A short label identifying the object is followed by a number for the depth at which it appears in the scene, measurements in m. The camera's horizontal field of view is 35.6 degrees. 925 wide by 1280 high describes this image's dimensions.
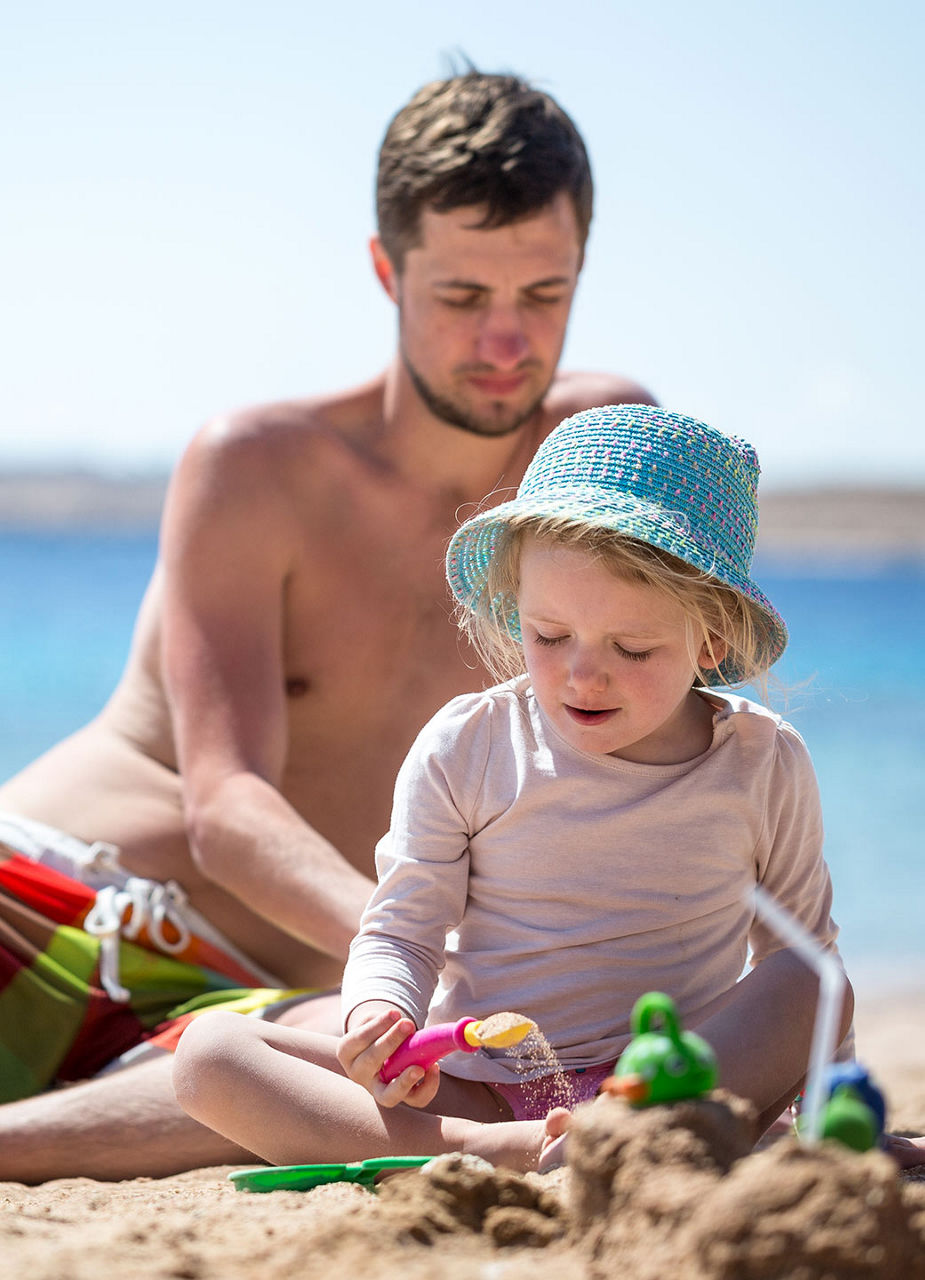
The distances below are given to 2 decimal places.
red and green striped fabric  2.82
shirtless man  3.03
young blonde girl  1.85
